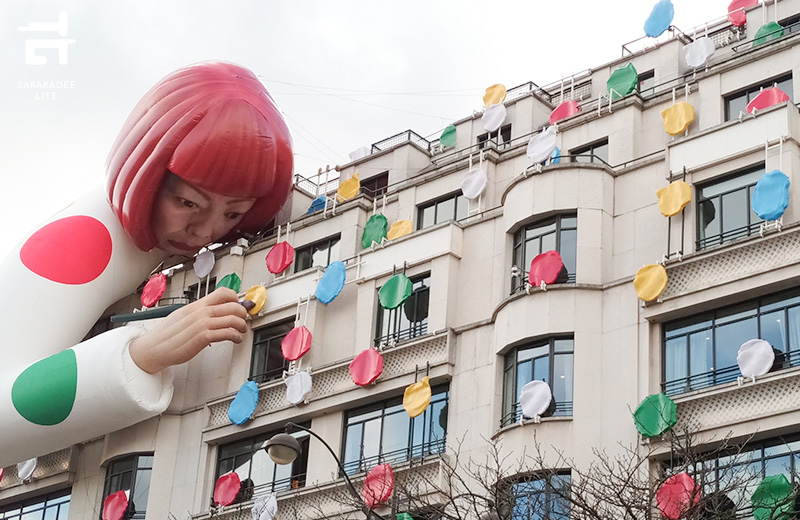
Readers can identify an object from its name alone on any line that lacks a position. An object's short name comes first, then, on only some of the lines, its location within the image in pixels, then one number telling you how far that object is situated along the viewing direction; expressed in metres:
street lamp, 23.81
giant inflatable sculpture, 35.47
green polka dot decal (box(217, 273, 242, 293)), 38.91
